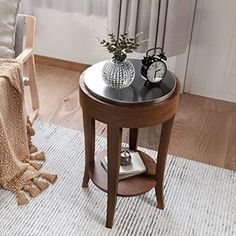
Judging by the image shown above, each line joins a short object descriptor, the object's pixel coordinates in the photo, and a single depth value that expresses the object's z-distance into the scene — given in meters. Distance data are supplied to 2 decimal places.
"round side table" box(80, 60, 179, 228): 1.36
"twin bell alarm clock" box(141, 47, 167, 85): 1.44
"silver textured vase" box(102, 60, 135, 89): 1.41
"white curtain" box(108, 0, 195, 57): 2.18
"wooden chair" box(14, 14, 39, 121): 1.94
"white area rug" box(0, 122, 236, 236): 1.63
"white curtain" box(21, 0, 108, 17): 2.49
